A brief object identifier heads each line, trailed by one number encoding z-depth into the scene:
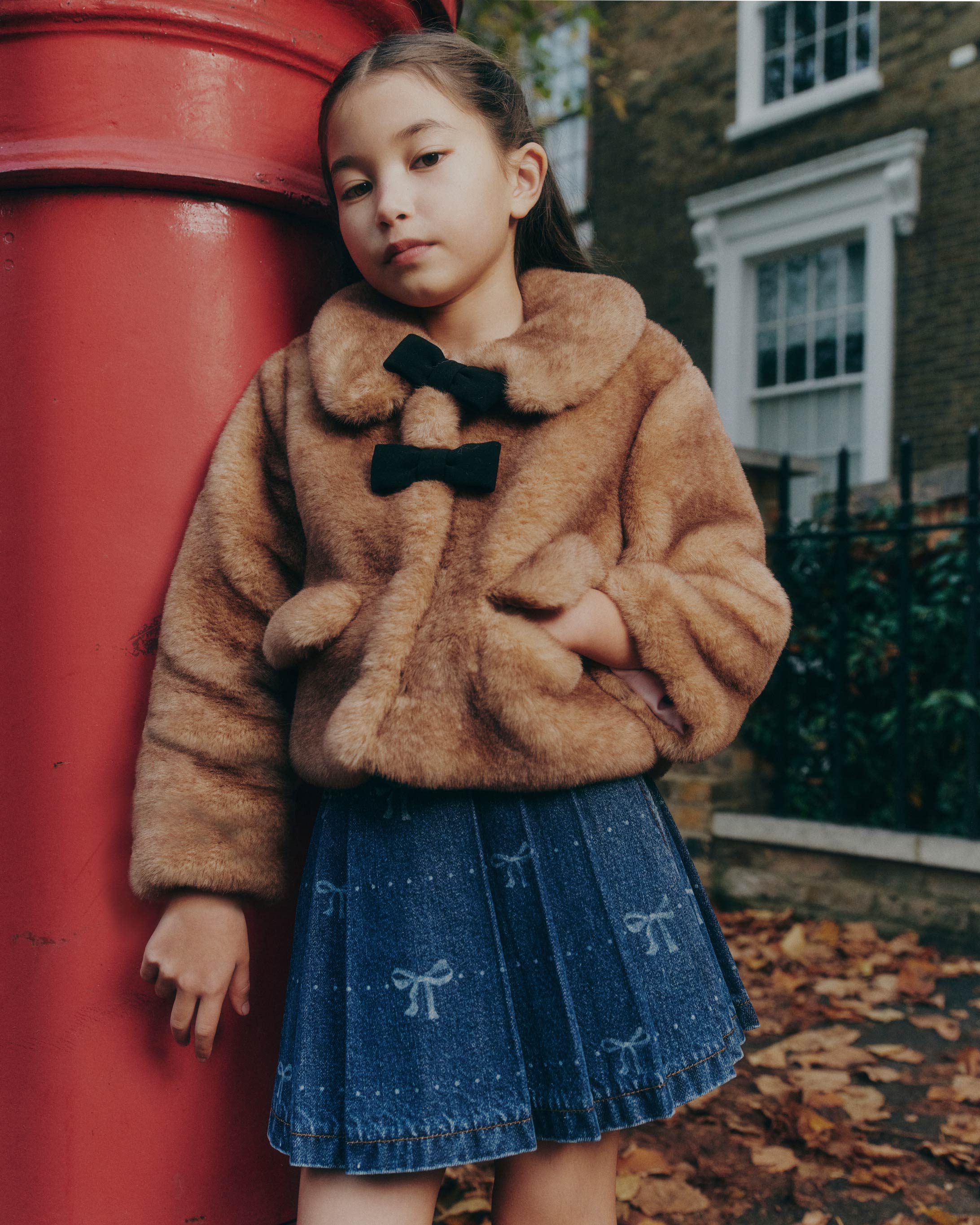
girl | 1.18
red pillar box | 1.33
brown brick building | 7.61
